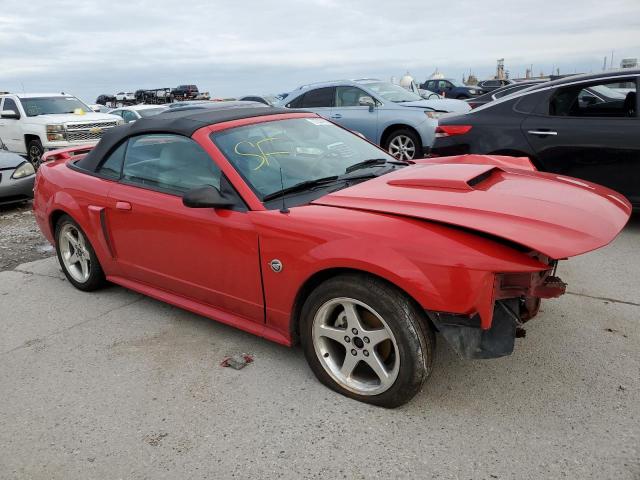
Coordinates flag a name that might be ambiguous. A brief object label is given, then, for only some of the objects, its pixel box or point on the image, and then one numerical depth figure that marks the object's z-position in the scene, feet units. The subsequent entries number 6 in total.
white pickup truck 36.73
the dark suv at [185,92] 143.59
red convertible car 7.89
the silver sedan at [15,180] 25.85
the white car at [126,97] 140.23
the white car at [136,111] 52.80
